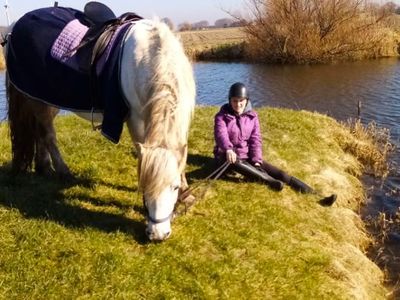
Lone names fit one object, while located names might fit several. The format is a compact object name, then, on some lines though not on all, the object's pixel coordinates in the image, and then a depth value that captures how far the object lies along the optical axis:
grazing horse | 4.04
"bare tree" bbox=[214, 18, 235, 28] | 32.76
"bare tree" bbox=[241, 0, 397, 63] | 29.28
